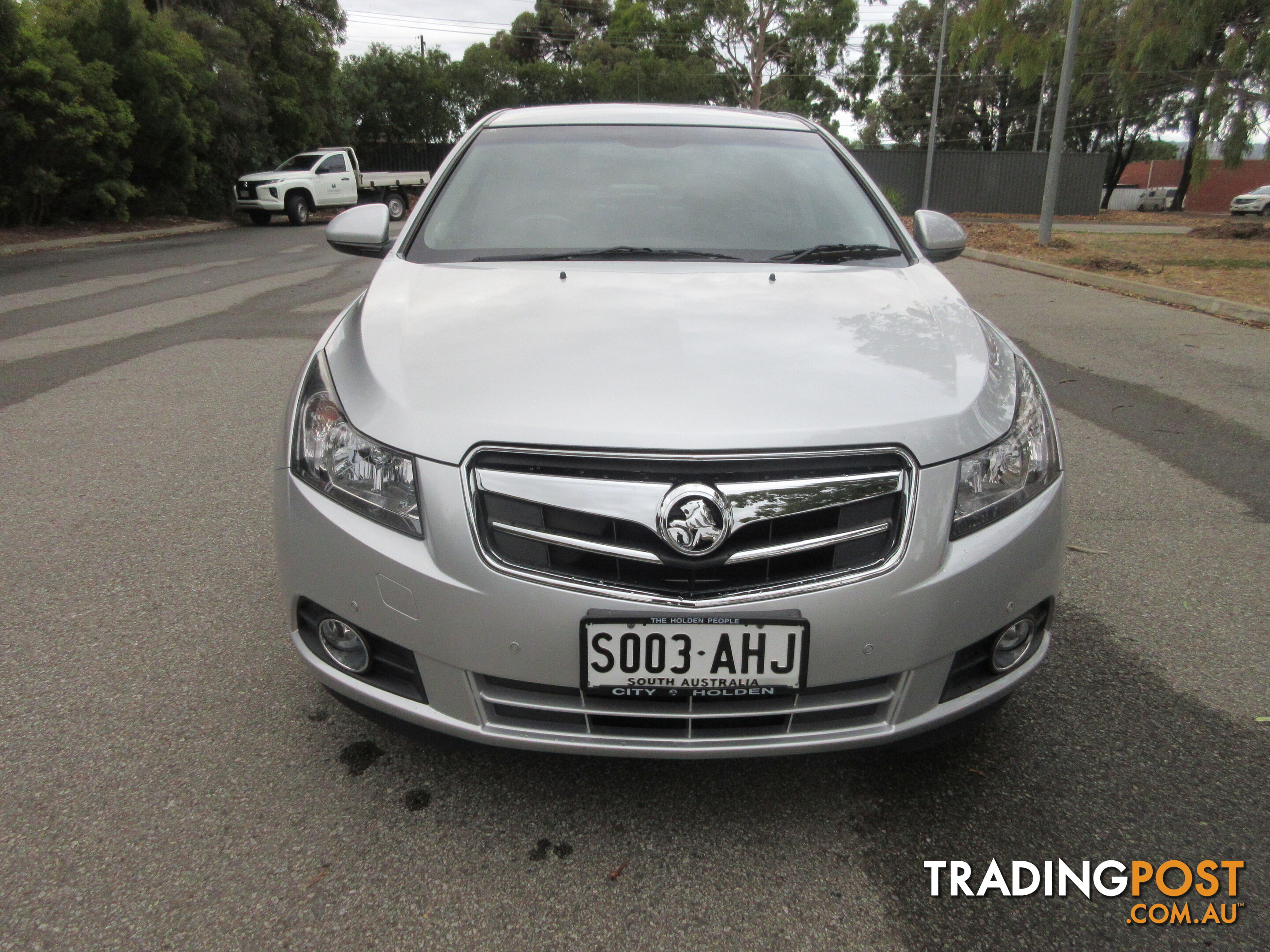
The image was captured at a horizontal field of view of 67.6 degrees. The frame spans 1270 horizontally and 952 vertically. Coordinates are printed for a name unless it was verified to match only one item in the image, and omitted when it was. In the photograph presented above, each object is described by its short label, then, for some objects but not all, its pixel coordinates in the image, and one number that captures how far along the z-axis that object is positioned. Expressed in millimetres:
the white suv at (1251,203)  31922
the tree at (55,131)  16422
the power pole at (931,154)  29391
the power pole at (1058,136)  14492
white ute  23688
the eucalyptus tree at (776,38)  48562
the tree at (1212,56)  18688
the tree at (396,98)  39750
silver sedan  1688
